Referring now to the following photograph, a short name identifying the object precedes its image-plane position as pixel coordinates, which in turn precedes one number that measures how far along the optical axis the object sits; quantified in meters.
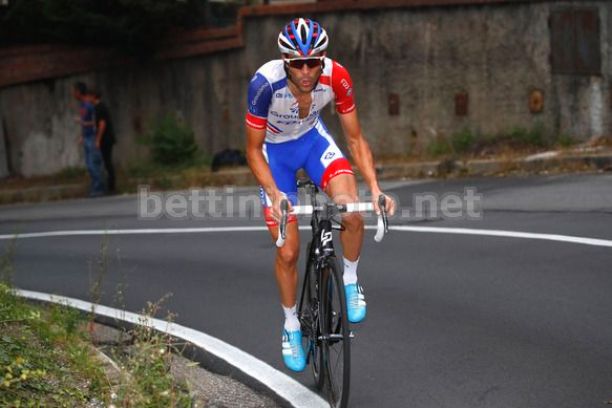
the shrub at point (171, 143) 20.31
